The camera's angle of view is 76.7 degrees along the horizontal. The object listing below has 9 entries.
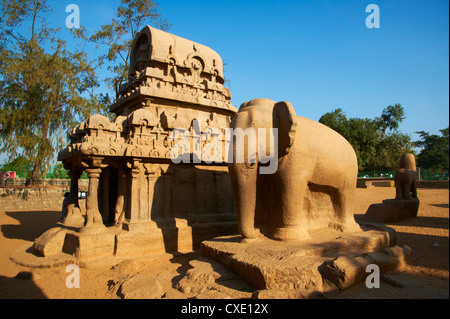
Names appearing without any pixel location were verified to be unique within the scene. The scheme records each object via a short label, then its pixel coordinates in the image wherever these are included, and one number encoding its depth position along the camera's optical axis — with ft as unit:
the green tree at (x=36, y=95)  52.06
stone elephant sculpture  14.78
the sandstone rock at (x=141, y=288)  12.92
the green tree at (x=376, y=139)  102.06
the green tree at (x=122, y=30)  58.75
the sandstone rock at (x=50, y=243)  19.81
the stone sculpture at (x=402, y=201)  31.42
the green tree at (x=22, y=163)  52.65
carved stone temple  20.12
